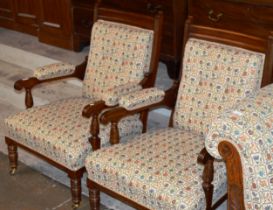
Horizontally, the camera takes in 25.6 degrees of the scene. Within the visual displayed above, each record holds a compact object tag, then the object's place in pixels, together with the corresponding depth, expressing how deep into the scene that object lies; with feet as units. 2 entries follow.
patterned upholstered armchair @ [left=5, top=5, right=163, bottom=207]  11.98
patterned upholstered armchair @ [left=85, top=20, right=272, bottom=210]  10.30
